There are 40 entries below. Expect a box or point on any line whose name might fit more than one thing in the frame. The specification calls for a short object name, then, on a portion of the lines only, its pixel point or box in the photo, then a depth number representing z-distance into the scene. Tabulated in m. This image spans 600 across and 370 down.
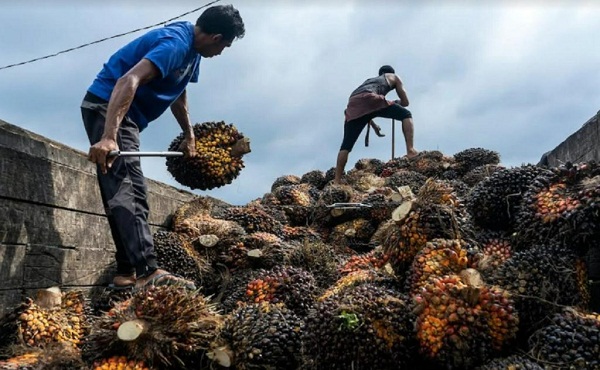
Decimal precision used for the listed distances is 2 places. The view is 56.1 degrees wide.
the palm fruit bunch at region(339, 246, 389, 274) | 3.41
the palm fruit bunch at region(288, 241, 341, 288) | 3.76
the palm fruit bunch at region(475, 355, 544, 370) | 2.16
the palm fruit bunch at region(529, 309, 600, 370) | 2.16
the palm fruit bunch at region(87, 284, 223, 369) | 2.45
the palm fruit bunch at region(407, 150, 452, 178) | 8.12
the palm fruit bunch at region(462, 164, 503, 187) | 6.62
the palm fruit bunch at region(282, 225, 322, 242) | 4.91
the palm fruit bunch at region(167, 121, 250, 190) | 4.98
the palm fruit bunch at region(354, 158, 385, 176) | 10.02
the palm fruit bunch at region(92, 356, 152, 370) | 2.42
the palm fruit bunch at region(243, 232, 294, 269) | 3.99
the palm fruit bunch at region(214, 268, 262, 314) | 3.26
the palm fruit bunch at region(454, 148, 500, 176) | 8.58
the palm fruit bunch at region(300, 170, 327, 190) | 10.01
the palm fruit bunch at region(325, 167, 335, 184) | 9.87
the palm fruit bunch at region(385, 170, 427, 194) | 7.05
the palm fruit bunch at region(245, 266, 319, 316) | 3.09
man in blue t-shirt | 3.35
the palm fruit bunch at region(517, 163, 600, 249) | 2.73
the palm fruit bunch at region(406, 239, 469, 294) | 2.75
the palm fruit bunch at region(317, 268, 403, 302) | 2.94
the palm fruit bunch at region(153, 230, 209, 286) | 3.98
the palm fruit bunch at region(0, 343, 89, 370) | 2.49
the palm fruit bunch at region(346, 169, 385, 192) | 8.03
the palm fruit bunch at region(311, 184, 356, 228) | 5.97
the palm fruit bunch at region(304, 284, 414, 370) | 2.36
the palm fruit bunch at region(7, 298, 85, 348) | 2.82
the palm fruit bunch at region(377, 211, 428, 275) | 3.15
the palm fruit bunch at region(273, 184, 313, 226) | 6.20
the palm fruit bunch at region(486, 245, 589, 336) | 2.45
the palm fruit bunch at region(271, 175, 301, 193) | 10.31
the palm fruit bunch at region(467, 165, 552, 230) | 3.37
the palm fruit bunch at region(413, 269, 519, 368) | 2.29
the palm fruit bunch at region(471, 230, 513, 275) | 2.75
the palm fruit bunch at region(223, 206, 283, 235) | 4.83
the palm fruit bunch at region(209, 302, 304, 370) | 2.50
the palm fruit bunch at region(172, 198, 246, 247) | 4.41
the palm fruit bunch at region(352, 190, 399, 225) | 5.57
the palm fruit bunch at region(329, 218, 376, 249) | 5.55
